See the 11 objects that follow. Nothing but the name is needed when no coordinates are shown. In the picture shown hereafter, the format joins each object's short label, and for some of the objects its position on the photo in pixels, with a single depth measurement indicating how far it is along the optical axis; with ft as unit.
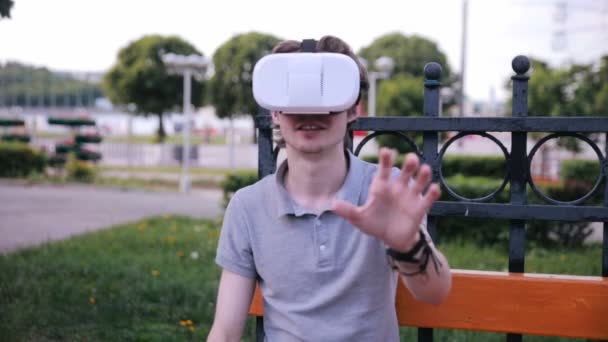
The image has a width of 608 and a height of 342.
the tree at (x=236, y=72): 90.58
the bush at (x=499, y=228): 21.93
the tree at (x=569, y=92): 61.36
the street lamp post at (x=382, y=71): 49.97
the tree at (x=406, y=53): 121.60
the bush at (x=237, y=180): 28.84
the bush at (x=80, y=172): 47.75
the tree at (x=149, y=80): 95.40
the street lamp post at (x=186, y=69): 44.04
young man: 5.59
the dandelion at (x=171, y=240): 20.83
